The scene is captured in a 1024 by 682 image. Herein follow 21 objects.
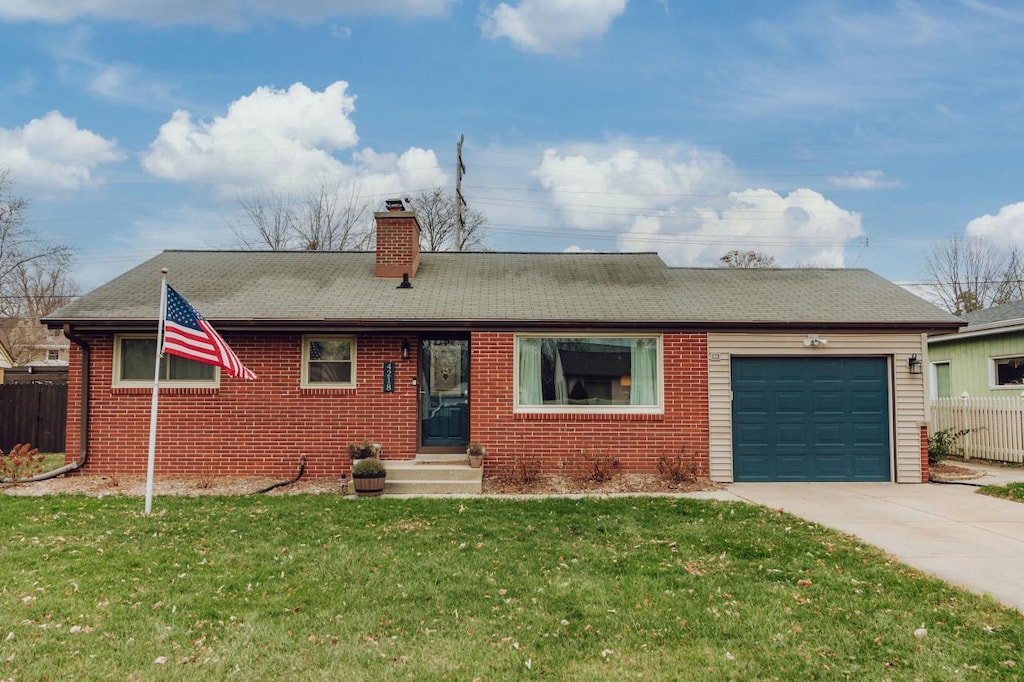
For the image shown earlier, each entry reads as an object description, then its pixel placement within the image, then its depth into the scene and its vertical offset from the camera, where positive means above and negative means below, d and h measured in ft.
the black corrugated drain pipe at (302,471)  30.37 -4.83
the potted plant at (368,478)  26.89 -4.46
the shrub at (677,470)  29.73 -4.54
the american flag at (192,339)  23.80 +1.56
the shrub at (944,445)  36.68 -4.18
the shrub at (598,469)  29.63 -4.54
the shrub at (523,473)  29.08 -4.60
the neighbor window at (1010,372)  45.03 +0.60
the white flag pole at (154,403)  23.02 -1.05
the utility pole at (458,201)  77.56 +24.50
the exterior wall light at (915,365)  31.01 +0.75
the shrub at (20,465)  29.54 -4.46
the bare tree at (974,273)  91.15 +16.30
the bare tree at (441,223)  98.84 +25.62
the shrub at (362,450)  29.63 -3.56
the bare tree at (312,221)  85.30 +22.40
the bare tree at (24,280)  75.51 +15.31
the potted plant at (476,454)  29.53 -3.74
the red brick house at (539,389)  31.01 -0.55
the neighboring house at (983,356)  44.75 +1.86
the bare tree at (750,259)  111.84 +22.86
